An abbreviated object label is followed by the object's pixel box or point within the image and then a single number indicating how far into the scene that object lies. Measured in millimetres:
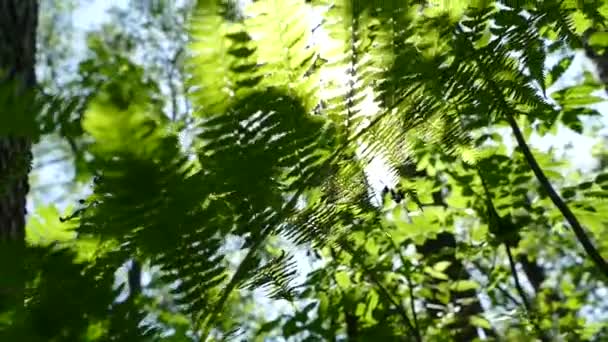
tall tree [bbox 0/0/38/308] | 2031
